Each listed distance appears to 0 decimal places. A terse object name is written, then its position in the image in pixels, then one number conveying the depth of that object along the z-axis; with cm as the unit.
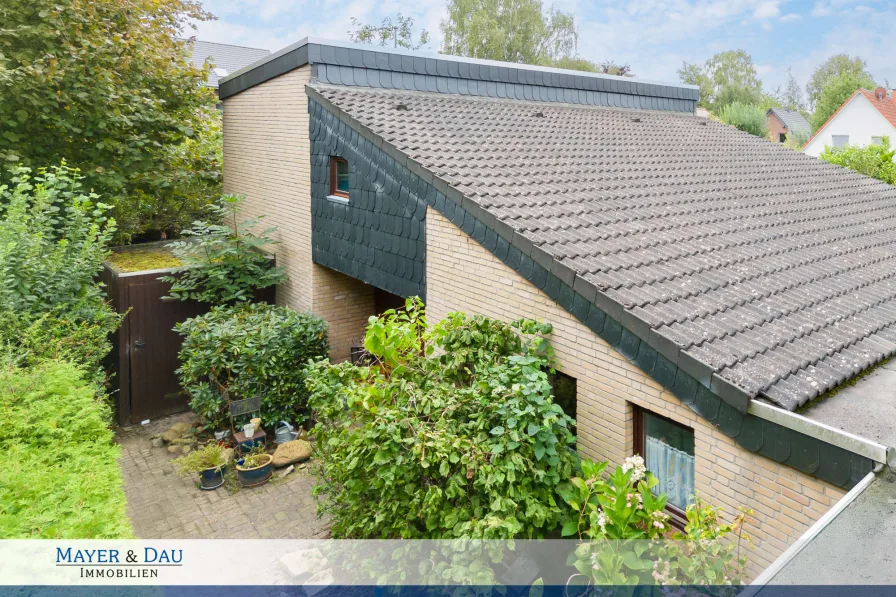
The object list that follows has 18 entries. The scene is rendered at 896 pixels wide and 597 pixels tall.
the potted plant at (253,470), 862
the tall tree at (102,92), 1128
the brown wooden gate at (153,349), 1045
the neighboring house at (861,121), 3528
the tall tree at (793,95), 7900
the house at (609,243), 475
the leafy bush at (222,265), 1053
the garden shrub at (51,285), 702
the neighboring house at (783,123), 5591
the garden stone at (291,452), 911
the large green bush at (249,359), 956
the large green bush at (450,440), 505
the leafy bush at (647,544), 425
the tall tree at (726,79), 5794
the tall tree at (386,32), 3738
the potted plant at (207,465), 855
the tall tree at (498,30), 4056
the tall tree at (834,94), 4556
